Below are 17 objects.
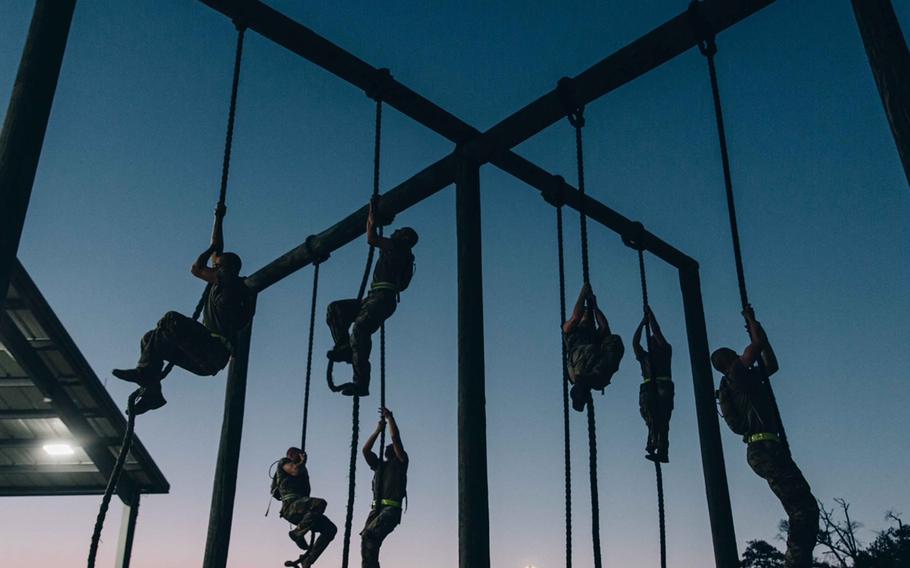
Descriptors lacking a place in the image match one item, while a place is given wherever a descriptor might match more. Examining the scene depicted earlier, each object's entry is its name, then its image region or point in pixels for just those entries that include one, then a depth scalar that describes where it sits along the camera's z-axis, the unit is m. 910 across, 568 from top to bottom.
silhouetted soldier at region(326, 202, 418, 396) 7.25
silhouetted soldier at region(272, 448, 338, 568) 8.81
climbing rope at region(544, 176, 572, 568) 6.04
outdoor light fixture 12.76
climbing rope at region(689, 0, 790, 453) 5.11
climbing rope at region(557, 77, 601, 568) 5.61
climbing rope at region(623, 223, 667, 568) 6.18
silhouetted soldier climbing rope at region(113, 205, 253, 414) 5.49
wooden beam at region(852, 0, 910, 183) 4.22
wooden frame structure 4.57
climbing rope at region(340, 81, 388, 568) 6.20
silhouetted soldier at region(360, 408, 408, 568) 8.23
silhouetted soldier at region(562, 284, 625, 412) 6.53
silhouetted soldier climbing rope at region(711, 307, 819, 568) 5.97
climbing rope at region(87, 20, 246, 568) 4.36
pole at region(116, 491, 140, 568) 12.14
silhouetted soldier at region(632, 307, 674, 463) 7.94
